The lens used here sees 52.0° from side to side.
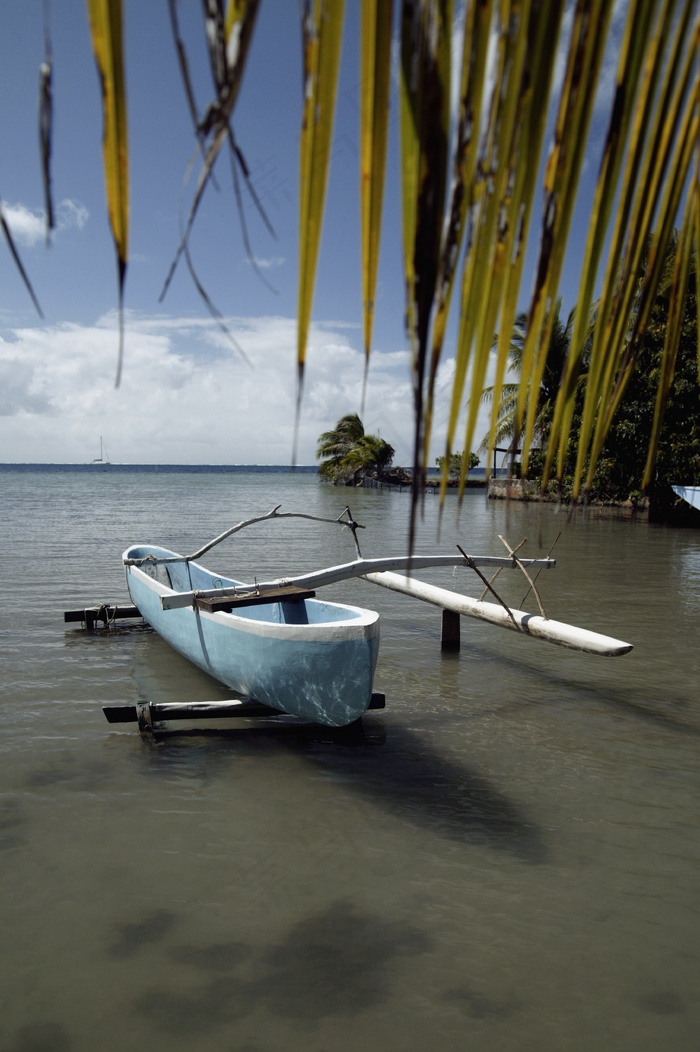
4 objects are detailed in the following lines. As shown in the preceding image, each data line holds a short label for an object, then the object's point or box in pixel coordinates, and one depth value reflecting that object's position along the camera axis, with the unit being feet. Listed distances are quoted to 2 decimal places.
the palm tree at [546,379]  76.17
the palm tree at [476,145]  1.84
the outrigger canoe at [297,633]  16.61
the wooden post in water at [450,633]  27.50
